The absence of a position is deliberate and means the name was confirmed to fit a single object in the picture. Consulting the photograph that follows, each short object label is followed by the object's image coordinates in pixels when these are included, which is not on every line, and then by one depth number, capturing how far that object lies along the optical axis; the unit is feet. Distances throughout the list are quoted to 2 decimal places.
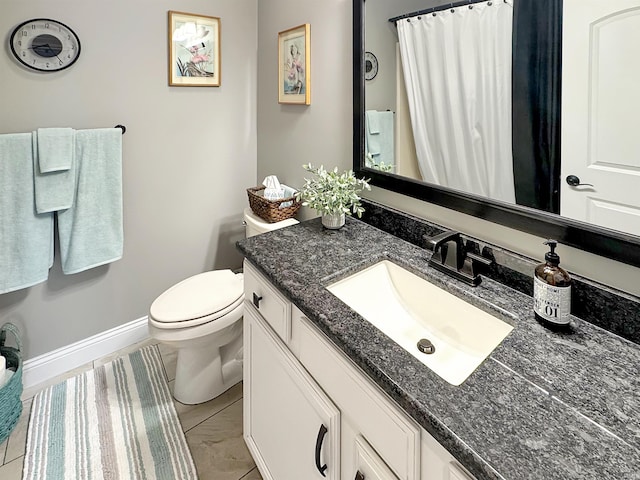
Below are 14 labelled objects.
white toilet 5.46
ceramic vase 4.83
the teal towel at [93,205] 5.95
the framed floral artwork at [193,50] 6.60
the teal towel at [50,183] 5.44
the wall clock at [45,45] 5.32
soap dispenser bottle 2.78
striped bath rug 4.92
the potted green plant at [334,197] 4.75
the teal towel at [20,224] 5.31
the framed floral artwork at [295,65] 5.97
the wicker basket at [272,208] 6.12
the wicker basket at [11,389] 5.16
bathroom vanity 1.90
